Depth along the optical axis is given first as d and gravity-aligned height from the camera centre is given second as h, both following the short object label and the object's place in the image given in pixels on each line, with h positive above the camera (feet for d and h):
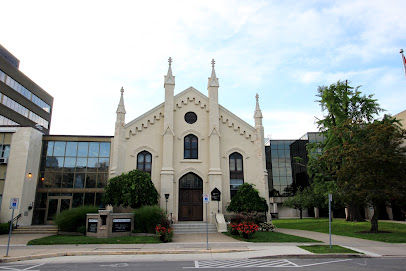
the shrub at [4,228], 74.79 -4.86
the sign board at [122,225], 65.36 -3.62
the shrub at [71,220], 68.80 -2.74
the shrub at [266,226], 76.59 -4.55
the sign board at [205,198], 54.13 +1.63
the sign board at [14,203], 46.60 +0.67
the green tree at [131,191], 74.43 +3.97
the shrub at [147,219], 65.94 -2.41
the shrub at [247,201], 79.00 +1.63
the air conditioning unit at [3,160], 83.67 +12.59
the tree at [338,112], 100.01 +31.51
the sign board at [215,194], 79.76 +3.40
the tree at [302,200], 144.56 +3.41
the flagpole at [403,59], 61.27 +28.98
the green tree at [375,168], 63.46 +8.17
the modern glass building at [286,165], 182.91 +25.35
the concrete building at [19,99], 138.72 +53.84
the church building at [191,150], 87.45 +16.64
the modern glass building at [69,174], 89.20 +9.68
